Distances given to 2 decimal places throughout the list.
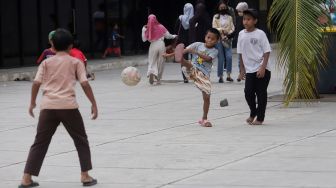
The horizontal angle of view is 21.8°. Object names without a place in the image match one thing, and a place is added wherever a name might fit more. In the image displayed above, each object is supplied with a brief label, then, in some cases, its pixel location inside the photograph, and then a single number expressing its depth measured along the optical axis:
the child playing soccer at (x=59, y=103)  8.01
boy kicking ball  12.23
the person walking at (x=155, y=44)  19.67
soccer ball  16.06
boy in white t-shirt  12.18
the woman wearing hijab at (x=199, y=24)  18.94
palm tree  13.86
